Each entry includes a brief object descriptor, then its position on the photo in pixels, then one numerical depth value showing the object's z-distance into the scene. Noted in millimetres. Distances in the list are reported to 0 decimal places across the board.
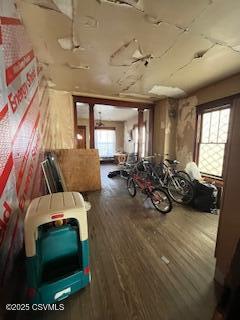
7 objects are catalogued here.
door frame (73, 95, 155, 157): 4012
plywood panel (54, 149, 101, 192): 3574
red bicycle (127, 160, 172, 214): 2646
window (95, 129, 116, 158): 8625
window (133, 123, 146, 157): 5186
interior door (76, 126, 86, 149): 7558
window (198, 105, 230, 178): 3025
